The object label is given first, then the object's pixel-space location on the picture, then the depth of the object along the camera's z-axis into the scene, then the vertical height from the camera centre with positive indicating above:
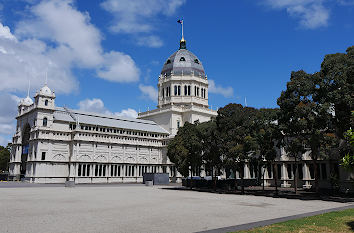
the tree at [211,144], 44.47 +2.61
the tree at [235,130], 40.28 +4.39
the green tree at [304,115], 32.91 +5.27
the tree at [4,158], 106.38 +1.25
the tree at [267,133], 38.69 +3.70
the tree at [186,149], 47.47 +2.09
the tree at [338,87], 32.53 +8.32
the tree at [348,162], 14.98 -0.02
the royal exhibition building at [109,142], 67.38 +5.05
